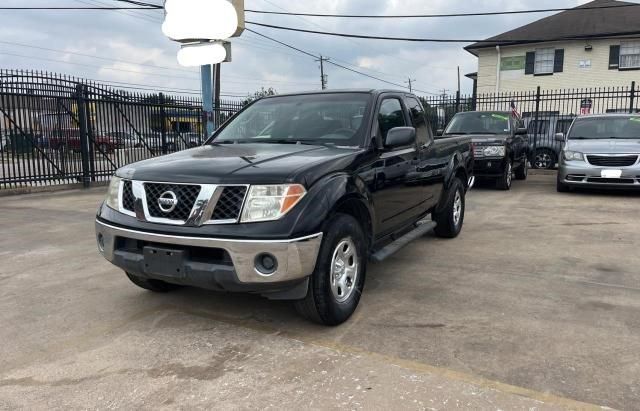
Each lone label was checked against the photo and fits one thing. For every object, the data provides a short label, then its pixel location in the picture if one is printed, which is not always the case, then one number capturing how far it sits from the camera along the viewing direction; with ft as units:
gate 36.73
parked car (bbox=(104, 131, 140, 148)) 44.16
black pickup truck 10.21
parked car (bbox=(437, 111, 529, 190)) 36.04
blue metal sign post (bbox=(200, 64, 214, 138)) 33.71
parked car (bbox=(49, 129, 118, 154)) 39.36
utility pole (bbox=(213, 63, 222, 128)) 53.92
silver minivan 31.12
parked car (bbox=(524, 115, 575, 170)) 50.26
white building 84.33
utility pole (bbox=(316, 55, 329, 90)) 180.82
